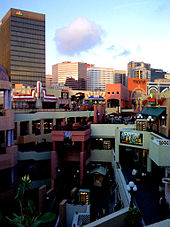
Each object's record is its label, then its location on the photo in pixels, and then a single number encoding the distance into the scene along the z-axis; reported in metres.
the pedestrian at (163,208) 14.17
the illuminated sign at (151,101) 24.45
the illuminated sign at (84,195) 22.08
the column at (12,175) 26.44
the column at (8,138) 26.22
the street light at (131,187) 13.00
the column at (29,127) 34.78
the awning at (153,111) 23.34
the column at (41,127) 38.17
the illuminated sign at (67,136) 27.58
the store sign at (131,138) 23.54
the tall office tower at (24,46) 123.00
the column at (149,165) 23.85
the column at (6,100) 26.53
